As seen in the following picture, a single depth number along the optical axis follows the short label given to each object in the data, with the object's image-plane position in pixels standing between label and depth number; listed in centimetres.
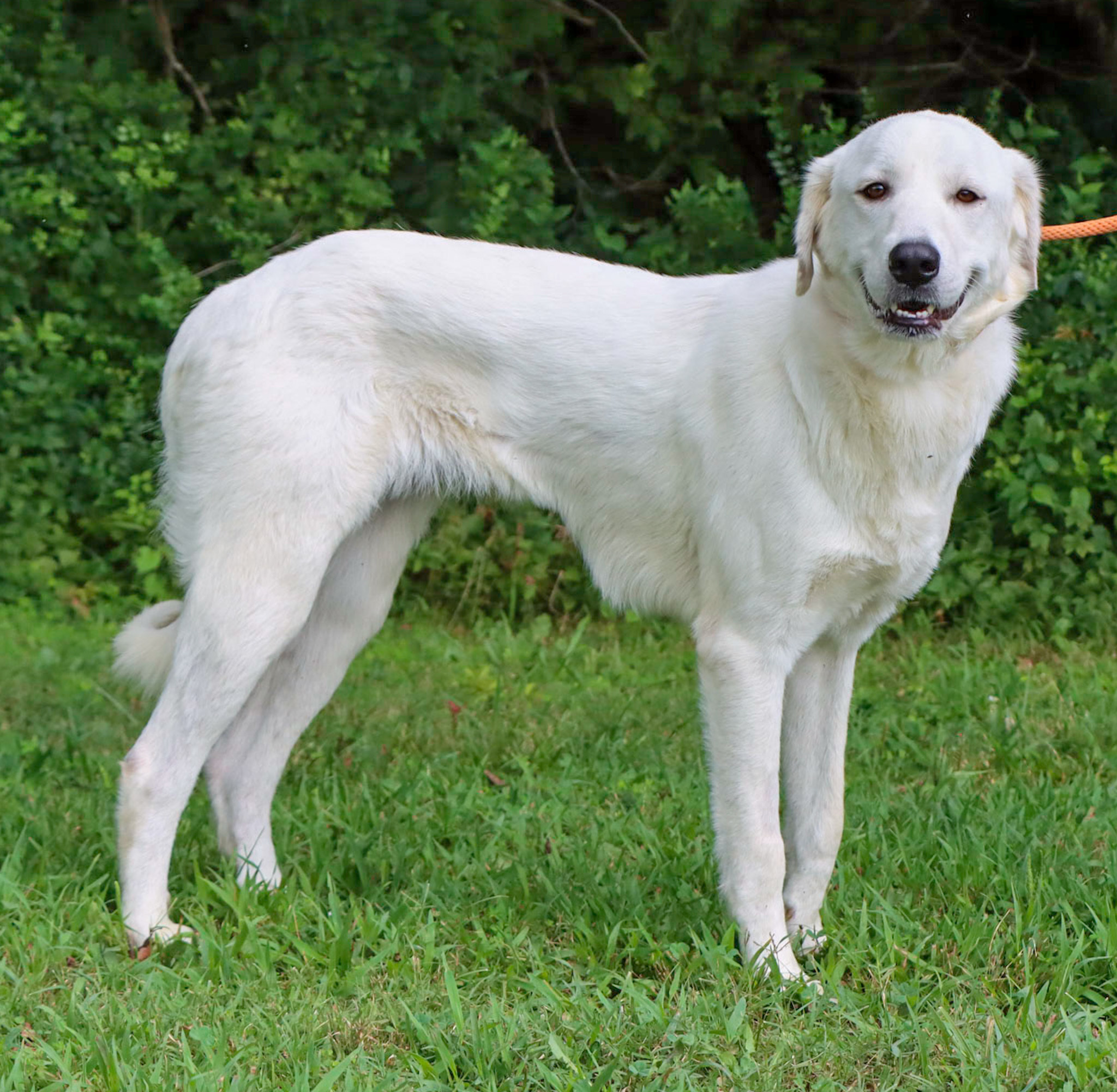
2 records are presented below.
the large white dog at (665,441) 597
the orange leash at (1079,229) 662
